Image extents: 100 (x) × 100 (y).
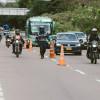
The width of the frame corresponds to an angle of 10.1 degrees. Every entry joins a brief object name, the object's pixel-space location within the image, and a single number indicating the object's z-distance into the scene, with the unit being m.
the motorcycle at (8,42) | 52.50
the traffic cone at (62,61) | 26.39
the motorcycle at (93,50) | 27.30
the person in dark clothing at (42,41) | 32.30
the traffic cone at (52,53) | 33.50
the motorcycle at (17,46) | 33.87
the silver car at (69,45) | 38.25
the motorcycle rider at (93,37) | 27.56
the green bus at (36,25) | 58.31
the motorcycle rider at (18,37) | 34.44
